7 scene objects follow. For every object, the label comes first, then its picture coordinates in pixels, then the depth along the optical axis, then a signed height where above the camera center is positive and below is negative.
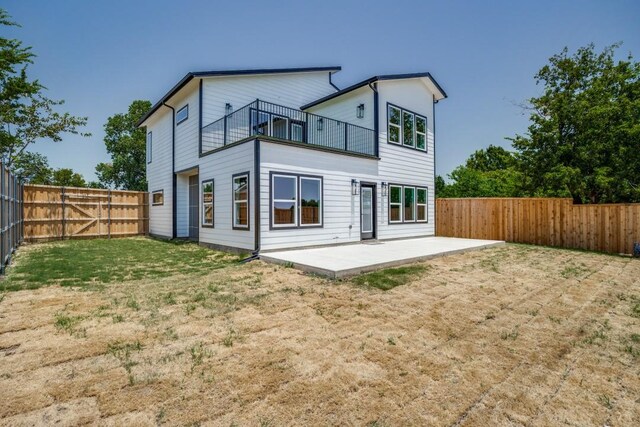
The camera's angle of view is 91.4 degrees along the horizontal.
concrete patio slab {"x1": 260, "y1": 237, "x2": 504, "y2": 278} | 6.70 -1.17
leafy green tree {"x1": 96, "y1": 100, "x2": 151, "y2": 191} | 26.52 +5.52
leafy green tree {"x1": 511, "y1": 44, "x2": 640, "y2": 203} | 13.38 +3.62
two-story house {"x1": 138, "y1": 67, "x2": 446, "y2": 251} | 9.34 +1.82
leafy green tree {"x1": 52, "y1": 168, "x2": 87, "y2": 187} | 28.50 +3.30
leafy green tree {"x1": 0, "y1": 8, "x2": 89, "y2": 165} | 14.18 +5.89
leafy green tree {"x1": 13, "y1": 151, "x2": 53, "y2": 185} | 23.24 +3.52
